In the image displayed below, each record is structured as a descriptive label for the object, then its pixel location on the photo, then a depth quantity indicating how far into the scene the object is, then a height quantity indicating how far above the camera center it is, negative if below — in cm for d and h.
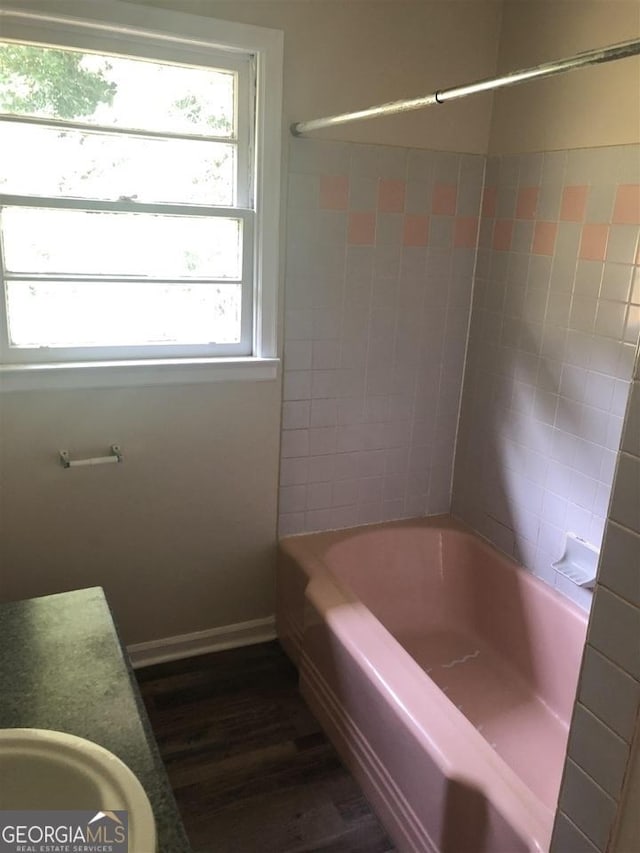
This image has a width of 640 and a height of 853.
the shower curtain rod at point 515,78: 113 +28
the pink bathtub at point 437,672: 155 -127
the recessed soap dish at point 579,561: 211 -100
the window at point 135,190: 189 +7
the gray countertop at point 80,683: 101 -78
